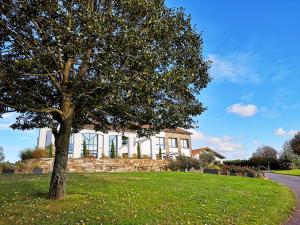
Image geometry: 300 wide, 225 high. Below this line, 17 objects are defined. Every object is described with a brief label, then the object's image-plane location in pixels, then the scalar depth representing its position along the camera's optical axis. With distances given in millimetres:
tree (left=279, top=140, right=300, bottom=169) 44784
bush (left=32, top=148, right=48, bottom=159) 23652
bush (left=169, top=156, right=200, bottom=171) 27673
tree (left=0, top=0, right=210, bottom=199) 8016
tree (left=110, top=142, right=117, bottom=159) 28190
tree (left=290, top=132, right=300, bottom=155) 51347
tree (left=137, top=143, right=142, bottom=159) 29229
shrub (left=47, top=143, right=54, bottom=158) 23739
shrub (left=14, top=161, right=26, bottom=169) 20568
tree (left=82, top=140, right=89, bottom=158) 27375
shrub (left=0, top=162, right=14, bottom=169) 20257
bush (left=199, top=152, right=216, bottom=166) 44110
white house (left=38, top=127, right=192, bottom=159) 30208
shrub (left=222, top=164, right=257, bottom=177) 26326
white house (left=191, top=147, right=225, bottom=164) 59862
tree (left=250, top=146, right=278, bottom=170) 50755
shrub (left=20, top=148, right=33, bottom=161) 23941
